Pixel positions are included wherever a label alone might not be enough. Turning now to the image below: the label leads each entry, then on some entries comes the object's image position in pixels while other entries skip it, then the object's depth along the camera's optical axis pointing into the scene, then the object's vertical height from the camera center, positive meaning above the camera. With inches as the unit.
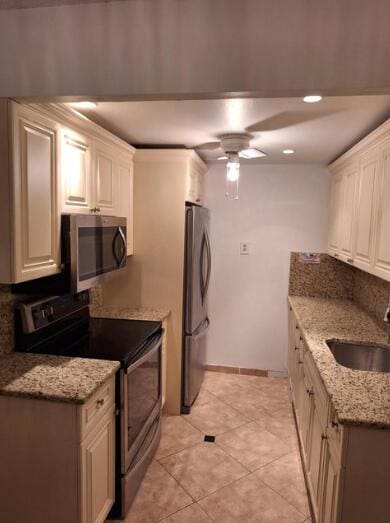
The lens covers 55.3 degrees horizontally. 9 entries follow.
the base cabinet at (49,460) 63.1 -42.7
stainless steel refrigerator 122.6 -25.7
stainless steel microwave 77.4 -7.5
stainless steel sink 91.0 -32.5
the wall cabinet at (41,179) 61.8 +6.6
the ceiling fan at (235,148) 103.4 +20.8
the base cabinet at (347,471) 56.5 -39.8
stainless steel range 78.2 -29.9
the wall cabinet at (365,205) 84.1 +5.0
